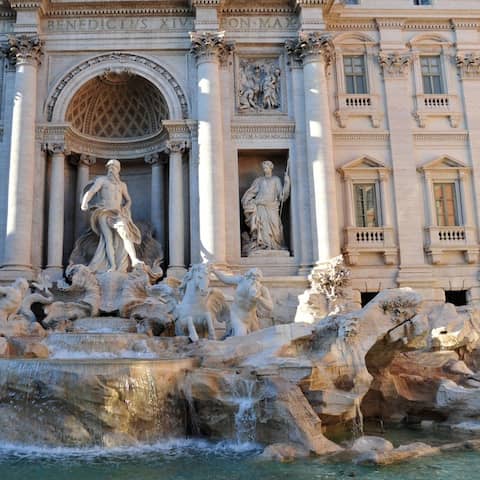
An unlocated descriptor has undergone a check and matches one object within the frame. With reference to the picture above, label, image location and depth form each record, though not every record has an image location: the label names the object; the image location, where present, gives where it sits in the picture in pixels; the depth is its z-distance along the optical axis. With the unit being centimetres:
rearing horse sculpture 1377
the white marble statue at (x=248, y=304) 1327
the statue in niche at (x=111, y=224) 1758
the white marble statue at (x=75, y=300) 1570
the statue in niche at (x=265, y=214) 1872
